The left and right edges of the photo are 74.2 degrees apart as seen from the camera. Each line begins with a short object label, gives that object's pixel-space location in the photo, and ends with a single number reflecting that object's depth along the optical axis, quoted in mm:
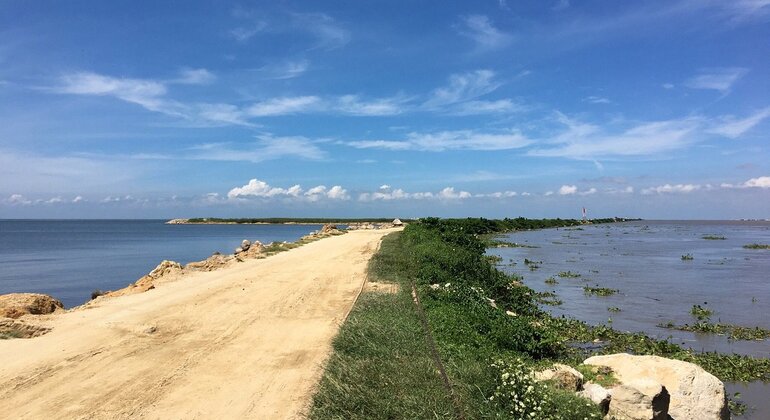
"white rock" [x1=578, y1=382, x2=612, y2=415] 6224
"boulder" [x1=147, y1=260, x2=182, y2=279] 19453
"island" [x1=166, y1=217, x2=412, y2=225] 168000
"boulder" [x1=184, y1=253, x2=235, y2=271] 21822
